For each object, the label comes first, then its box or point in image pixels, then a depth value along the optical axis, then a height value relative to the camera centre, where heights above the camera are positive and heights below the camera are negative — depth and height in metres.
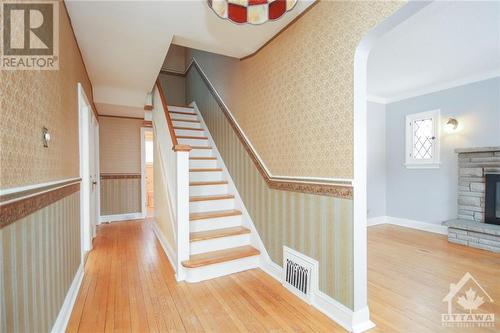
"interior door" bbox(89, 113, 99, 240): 3.60 -0.08
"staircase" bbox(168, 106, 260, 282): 2.45 -0.68
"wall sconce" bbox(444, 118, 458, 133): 3.72 +0.57
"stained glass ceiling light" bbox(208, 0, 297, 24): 1.53 +0.97
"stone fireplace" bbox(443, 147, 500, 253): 3.23 -0.50
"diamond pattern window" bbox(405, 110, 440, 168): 4.00 +0.40
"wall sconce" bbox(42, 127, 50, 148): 1.38 +0.16
